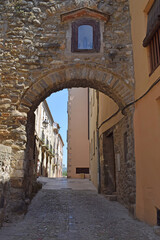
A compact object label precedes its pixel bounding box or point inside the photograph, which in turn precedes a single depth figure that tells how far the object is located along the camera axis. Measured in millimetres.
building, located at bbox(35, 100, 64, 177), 17328
